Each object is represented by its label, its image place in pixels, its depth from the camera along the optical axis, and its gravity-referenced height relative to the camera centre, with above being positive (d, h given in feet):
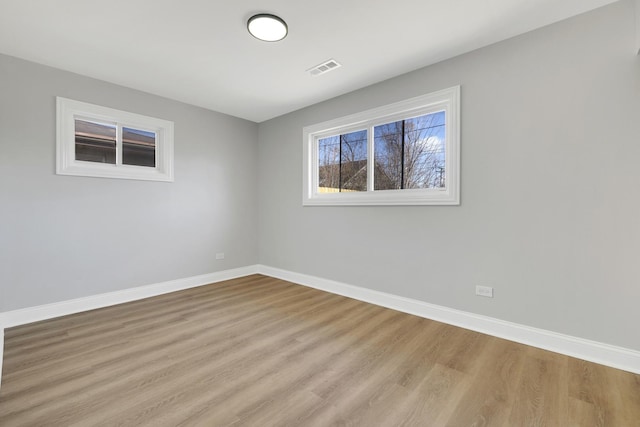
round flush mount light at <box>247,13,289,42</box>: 6.99 +5.07
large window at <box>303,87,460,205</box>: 9.14 +2.36
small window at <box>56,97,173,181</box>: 9.76 +2.83
